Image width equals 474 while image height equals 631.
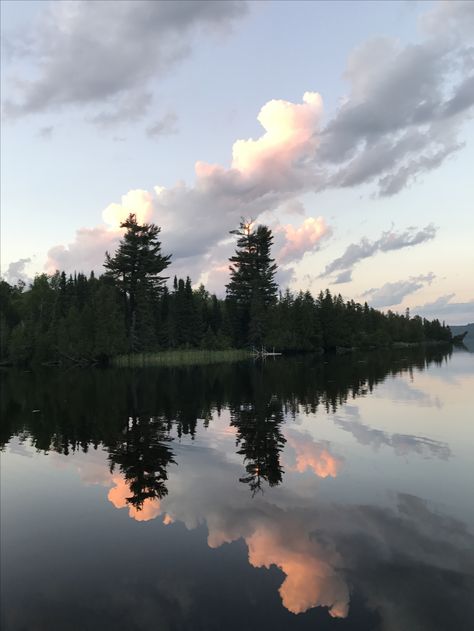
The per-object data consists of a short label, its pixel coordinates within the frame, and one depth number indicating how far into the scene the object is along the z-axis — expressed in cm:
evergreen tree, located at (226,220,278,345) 11550
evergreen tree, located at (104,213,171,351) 9500
